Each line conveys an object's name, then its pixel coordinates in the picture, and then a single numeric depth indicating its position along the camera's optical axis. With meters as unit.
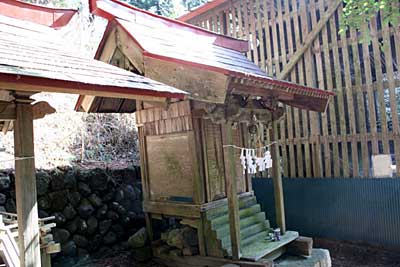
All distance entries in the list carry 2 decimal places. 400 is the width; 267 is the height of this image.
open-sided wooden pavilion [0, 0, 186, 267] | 2.37
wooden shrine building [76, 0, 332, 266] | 4.55
